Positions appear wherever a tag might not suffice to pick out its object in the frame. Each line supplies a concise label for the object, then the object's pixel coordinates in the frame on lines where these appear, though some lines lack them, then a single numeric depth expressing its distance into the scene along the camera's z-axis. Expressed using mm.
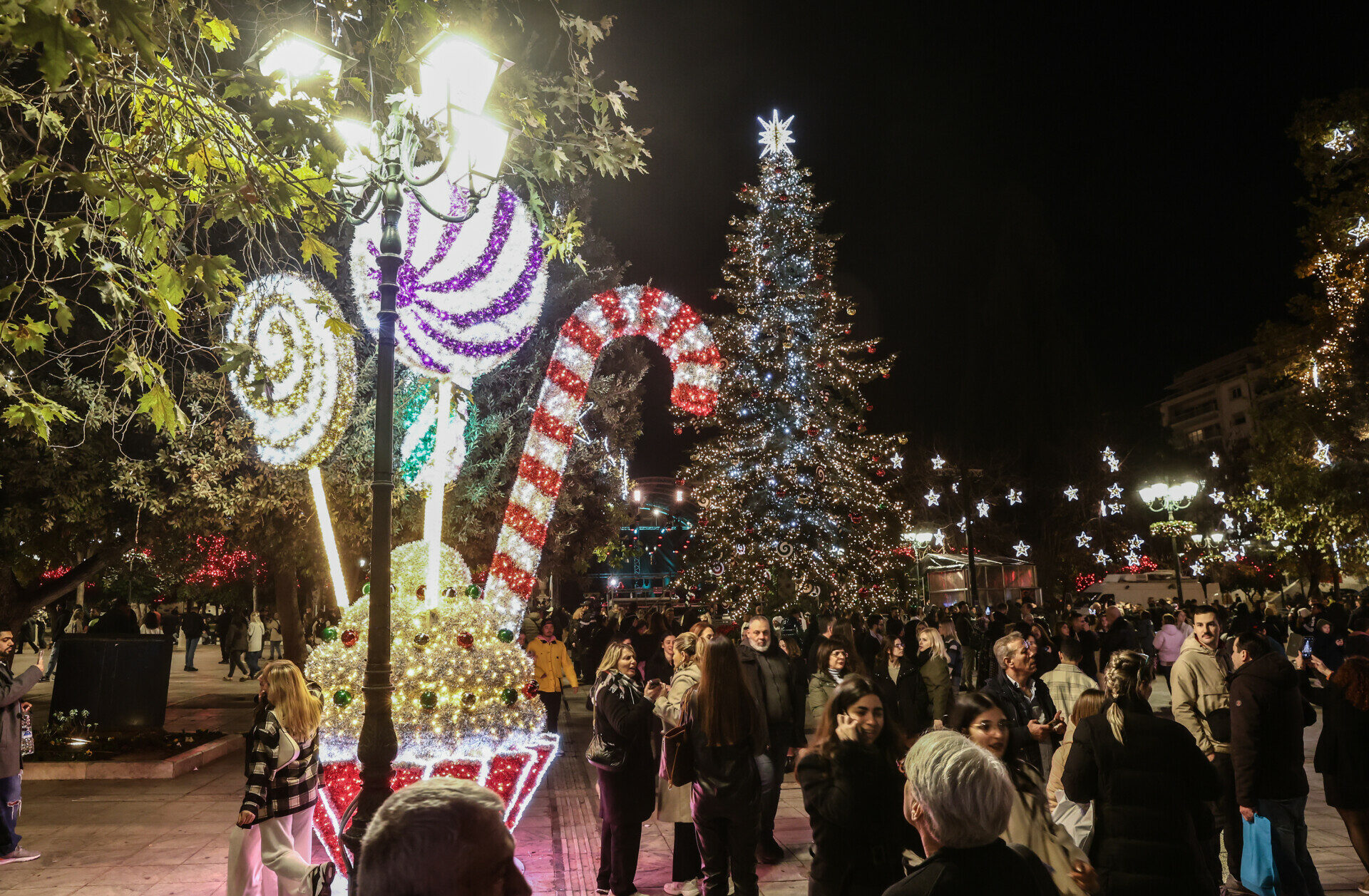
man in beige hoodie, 6250
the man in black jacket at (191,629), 27812
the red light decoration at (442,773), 6879
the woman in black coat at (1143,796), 3879
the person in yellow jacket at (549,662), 11867
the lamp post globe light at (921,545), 30858
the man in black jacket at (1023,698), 5727
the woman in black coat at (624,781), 6488
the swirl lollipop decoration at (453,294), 8016
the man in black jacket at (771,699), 7324
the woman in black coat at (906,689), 9867
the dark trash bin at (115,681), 12703
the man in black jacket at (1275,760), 5660
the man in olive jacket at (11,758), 7406
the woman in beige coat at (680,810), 6695
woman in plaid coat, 5574
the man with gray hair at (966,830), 2514
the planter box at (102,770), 10812
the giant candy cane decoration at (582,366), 8820
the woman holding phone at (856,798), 4078
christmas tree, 25109
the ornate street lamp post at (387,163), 5266
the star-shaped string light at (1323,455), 22234
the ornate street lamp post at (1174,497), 23188
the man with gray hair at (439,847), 1847
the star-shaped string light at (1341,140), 20266
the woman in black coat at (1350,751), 5922
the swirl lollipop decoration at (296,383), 8109
